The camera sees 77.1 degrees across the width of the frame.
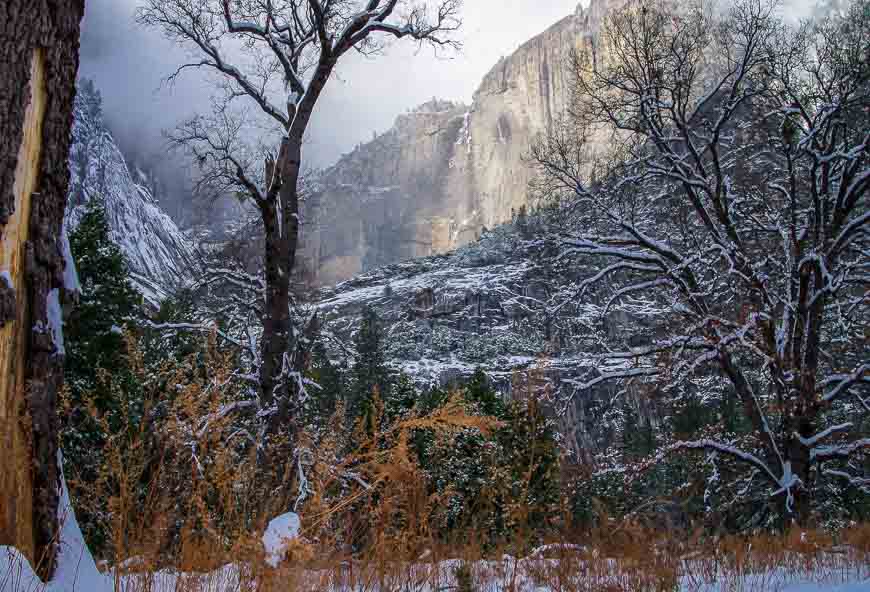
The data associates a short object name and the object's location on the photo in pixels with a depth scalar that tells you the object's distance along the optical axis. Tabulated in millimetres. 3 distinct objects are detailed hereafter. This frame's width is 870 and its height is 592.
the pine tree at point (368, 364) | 33034
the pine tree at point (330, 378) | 32947
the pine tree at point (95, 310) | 12086
